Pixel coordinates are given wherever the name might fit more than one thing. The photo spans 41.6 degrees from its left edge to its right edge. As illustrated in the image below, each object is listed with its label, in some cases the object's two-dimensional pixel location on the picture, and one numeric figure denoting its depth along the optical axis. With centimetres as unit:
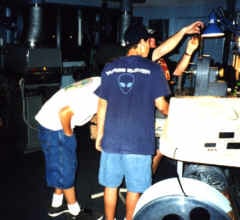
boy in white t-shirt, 227
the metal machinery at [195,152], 169
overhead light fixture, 546
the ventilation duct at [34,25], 482
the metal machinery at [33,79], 408
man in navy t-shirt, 210
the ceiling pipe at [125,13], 707
